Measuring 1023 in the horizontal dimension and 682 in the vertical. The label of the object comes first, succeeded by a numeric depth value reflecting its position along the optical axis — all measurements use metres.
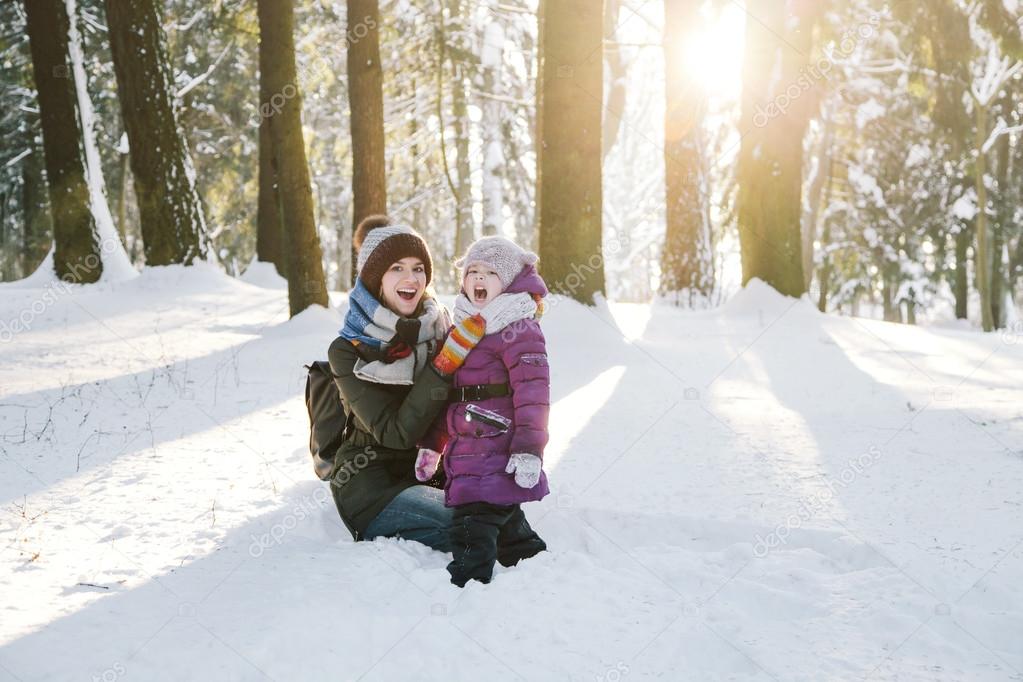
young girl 3.54
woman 3.66
